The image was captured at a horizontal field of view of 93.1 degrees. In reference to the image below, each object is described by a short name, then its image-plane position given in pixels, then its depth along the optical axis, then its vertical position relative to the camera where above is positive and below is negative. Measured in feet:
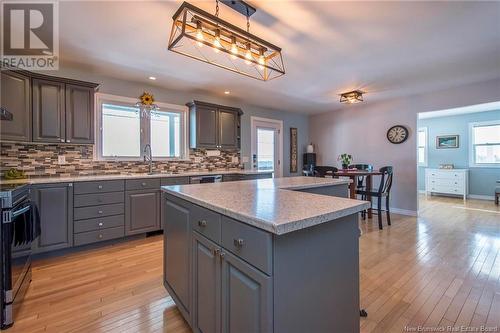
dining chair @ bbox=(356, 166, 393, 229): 12.73 -1.44
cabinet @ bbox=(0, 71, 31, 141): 8.39 +2.30
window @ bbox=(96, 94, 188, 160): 11.82 +1.98
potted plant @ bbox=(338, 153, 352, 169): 14.49 +0.35
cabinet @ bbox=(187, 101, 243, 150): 13.94 +2.51
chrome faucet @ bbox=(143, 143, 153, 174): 12.91 +0.69
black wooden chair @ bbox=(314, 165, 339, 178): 12.95 -0.28
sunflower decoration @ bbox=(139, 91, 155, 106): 12.71 +3.68
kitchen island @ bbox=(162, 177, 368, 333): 3.08 -1.48
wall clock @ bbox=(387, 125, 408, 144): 15.92 +2.18
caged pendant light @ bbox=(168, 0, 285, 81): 5.68 +3.50
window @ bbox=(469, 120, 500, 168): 19.43 +1.79
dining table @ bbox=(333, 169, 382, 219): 12.40 -0.50
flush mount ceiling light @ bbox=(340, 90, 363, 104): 14.28 +4.28
